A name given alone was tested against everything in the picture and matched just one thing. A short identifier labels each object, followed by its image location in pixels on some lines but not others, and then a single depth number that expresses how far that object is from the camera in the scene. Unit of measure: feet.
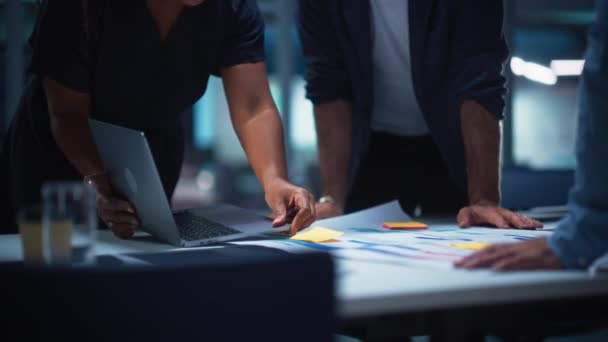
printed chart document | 6.69
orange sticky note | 7.78
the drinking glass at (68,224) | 6.36
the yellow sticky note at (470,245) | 6.89
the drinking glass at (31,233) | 6.39
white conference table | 5.96
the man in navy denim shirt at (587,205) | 6.32
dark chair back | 4.74
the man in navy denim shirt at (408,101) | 8.51
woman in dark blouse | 7.74
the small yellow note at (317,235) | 7.26
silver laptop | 6.98
